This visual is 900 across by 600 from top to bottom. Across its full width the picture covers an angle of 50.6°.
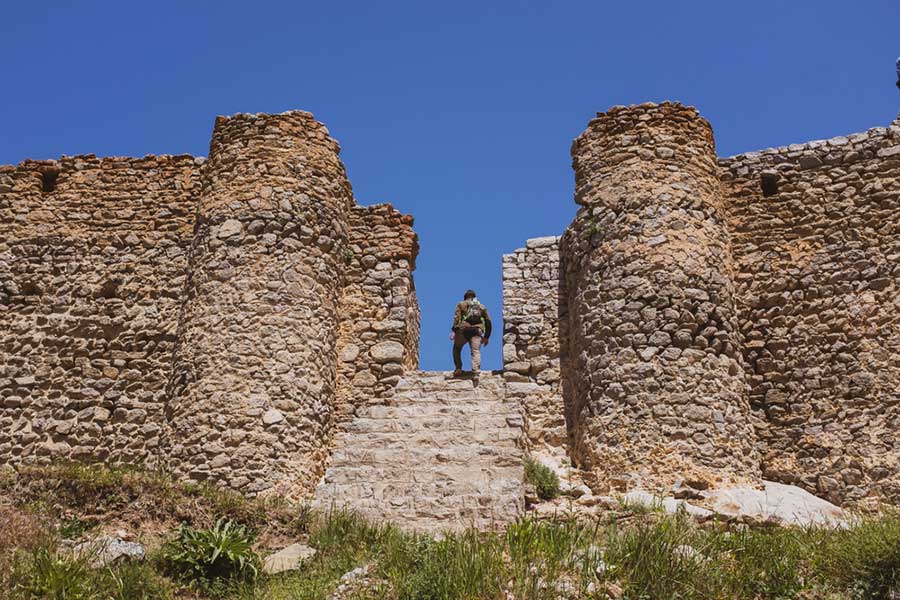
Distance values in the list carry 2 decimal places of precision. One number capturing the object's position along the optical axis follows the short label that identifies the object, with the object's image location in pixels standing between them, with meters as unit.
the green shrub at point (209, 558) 9.12
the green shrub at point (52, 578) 8.16
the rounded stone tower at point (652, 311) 12.42
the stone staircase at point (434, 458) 11.41
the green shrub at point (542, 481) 12.01
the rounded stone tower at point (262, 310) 12.44
